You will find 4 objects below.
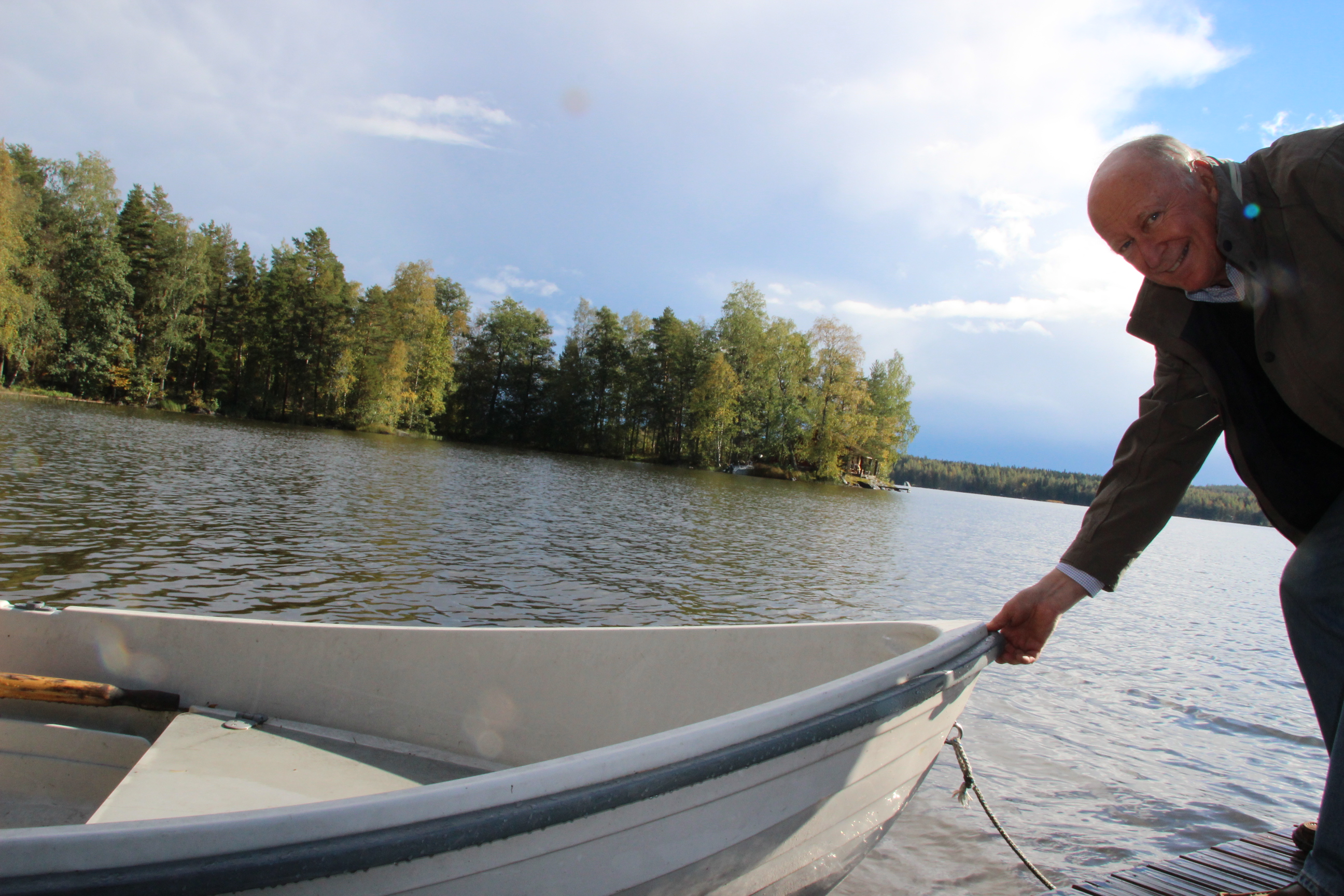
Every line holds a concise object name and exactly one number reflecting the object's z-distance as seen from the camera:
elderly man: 1.39
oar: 2.76
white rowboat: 1.16
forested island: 43.38
